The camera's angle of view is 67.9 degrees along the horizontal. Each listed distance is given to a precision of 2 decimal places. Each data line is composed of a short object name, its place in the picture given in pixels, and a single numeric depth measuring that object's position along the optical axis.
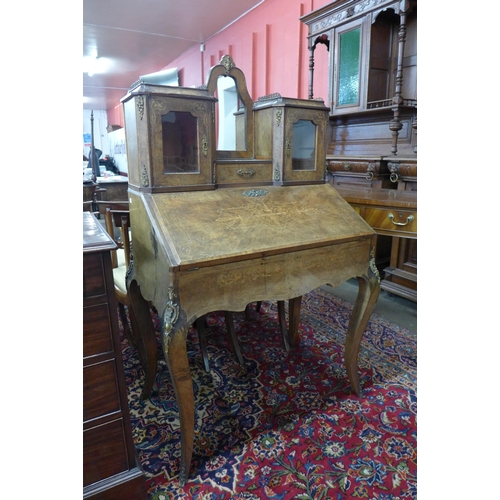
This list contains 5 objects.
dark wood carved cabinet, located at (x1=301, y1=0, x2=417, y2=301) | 2.96
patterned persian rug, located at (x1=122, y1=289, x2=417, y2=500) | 1.37
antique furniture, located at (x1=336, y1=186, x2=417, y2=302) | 2.22
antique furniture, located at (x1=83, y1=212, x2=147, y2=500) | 1.09
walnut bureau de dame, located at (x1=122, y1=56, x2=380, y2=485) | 1.30
